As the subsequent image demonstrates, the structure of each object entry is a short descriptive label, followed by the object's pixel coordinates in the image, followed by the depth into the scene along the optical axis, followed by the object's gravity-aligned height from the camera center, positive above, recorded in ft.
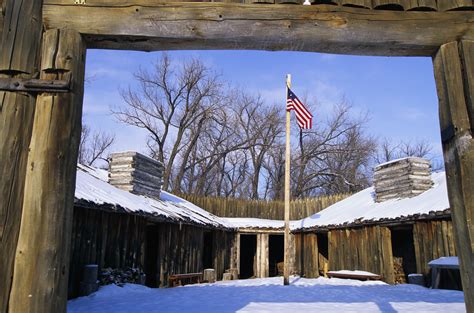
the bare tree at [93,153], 131.13 +31.44
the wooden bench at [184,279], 51.02 -2.82
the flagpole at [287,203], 48.34 +6.08
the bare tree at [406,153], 143.95 +34.43
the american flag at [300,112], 54.44 +18.05
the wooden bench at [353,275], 53.06 -2.25
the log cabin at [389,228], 47.21 +3.79
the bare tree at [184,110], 119.55 +40.71
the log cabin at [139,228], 36.11 +3.17
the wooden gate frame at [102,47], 10.27 +5.17
